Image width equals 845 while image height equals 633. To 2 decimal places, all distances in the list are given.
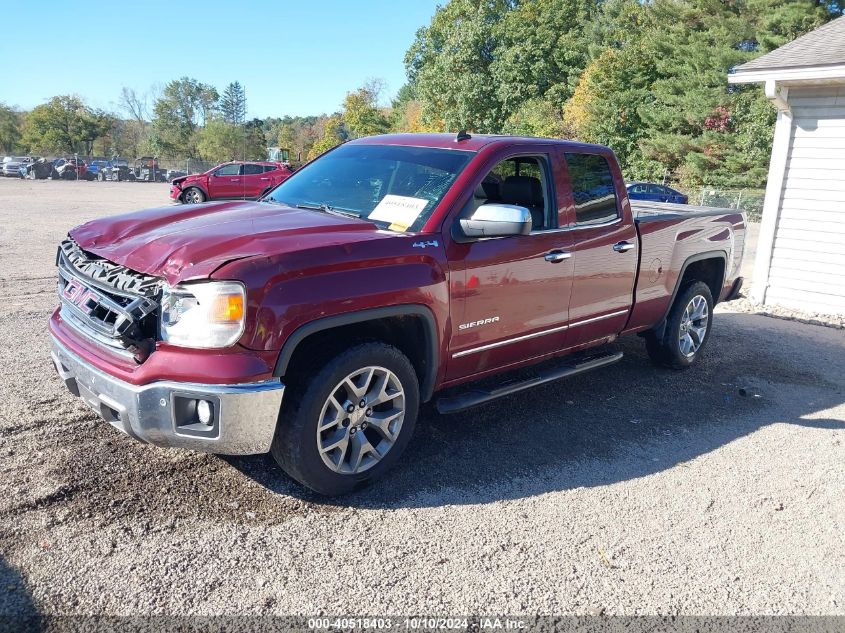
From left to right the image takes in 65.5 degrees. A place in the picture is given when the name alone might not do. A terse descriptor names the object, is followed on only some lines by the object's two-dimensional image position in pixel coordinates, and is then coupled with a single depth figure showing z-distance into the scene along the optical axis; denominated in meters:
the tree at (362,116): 63.78
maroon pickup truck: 3.08
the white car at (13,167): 43.52
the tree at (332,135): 67.62
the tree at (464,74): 48.28
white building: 8.71
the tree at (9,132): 70.88
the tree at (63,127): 71.44
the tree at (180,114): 87.12
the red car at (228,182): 24.84
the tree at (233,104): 134.12
